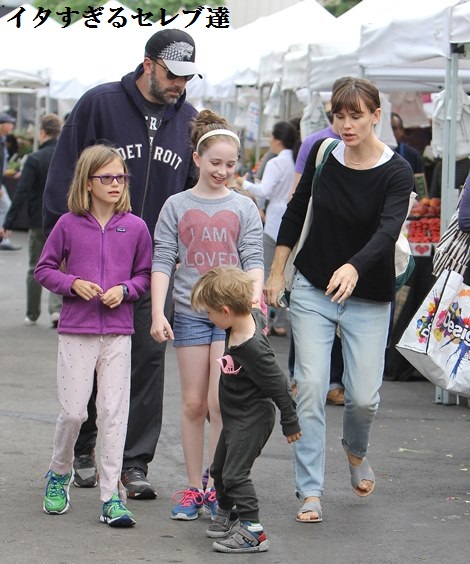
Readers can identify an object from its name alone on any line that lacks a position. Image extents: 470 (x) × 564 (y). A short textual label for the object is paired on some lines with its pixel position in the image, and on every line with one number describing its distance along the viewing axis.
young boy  6.52
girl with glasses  7.08
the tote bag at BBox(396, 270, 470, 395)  8.69
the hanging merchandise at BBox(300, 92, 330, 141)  16.06
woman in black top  7.23
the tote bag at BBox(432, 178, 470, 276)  8.51
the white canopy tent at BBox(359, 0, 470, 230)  10.93
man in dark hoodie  7.73
